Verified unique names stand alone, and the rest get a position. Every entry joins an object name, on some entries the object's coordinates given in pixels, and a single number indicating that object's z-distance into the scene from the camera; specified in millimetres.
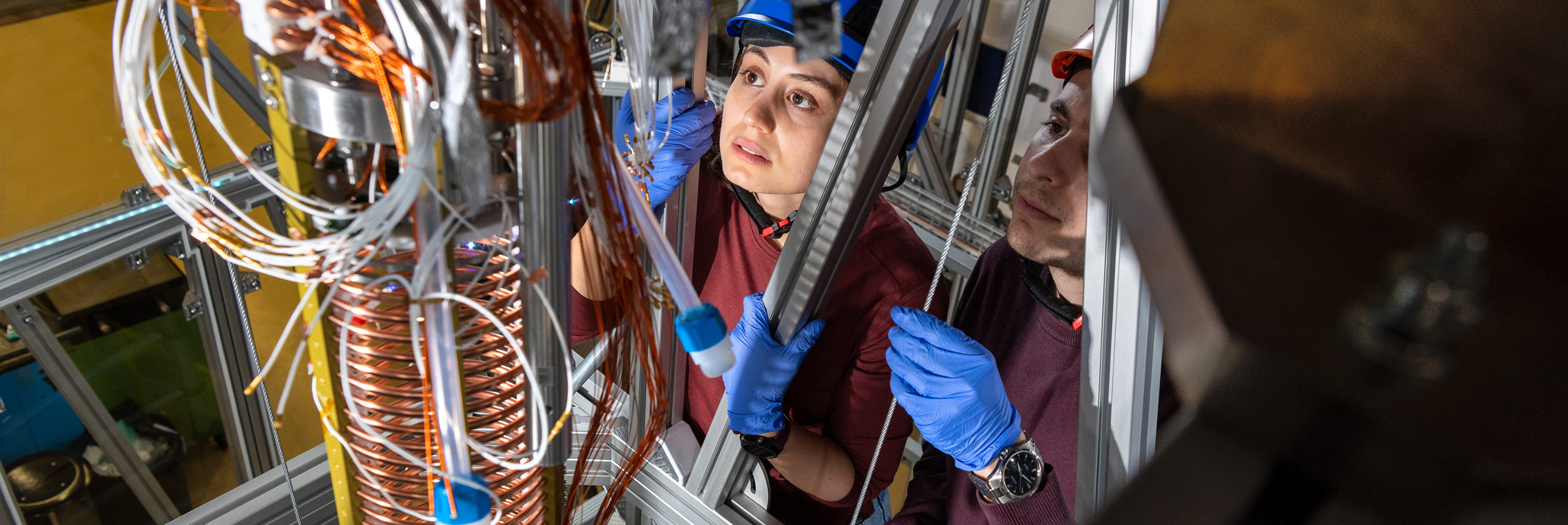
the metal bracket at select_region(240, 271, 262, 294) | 2324
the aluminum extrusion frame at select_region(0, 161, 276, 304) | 1729
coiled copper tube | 635
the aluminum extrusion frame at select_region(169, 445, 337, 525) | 1382
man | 1275
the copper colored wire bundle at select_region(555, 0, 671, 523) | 624
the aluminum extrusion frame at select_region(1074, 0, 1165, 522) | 713
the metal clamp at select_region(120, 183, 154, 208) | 1919
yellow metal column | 554
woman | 1521
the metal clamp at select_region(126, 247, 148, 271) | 1929
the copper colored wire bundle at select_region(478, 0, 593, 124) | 544
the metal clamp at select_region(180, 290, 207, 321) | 2311
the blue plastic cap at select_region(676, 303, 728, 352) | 677
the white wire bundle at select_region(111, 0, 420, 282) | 567
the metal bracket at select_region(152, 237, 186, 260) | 2064
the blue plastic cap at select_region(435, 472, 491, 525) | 678
